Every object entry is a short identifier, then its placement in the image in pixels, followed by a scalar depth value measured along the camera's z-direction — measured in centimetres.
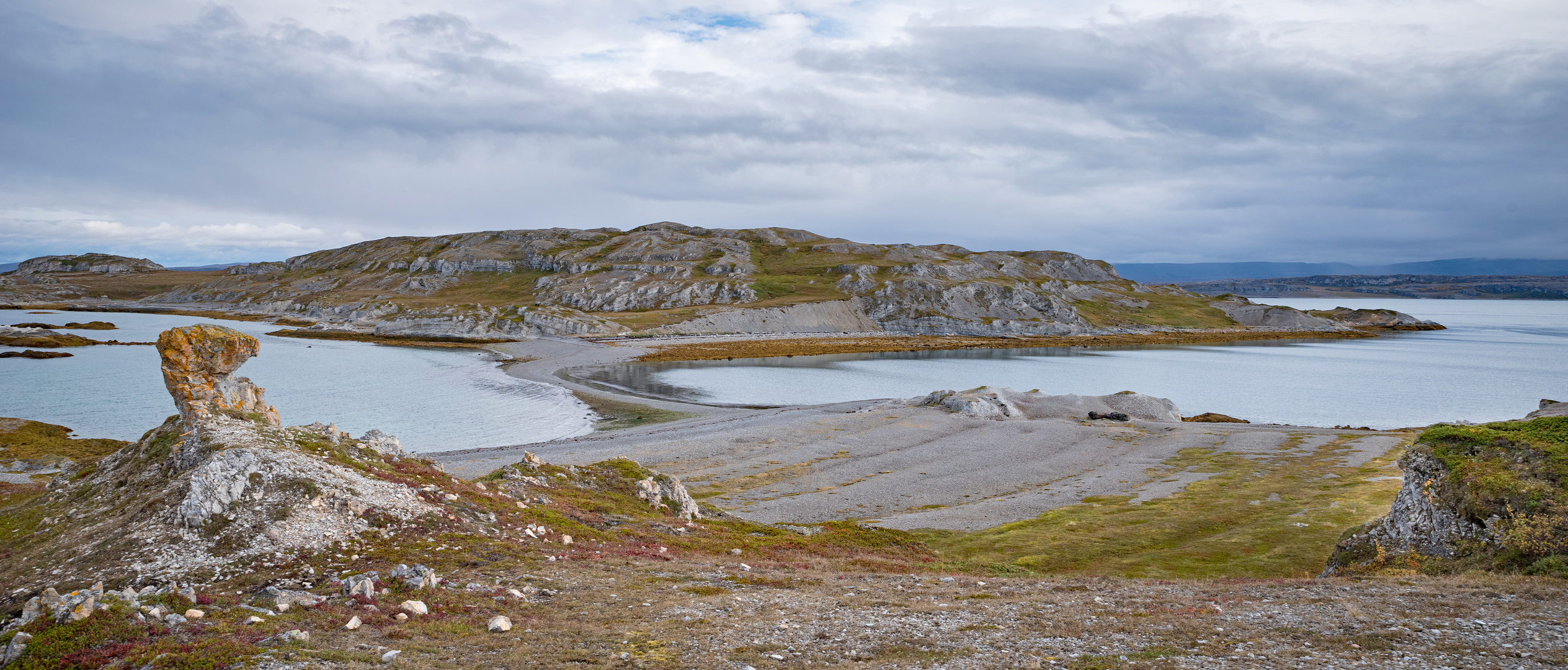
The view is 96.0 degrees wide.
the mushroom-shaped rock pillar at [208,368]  2277
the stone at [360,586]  1532
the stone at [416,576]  1608
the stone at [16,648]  1176
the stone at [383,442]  2571
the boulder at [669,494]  3111
